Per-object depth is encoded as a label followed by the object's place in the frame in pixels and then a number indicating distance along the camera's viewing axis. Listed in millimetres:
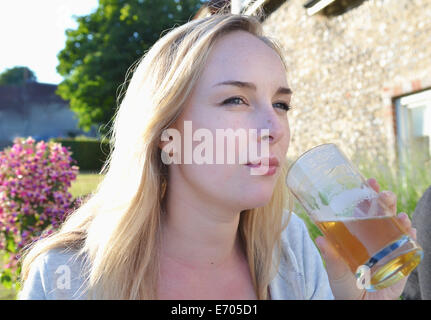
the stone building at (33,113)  37500
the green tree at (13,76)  49031
